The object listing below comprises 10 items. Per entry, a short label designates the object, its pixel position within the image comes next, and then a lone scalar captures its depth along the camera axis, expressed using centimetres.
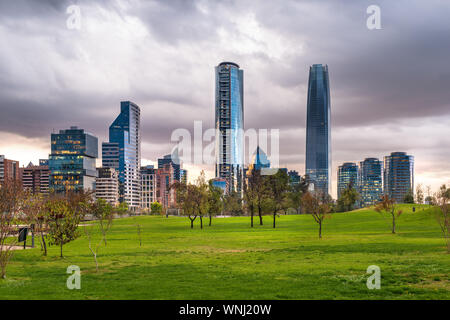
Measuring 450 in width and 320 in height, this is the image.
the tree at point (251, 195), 7850
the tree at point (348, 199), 14912
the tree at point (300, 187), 17122
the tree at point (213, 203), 7912
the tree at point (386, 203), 5584
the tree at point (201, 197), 7339
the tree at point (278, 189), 7974
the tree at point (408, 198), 15625
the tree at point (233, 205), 17438
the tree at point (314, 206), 4806
